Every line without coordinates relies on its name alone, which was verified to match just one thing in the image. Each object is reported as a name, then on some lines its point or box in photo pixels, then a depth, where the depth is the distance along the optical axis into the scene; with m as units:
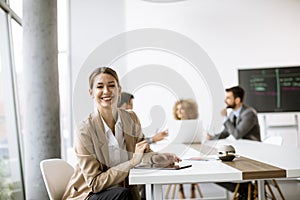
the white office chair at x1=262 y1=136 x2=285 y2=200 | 3.99
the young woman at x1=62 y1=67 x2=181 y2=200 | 1.99
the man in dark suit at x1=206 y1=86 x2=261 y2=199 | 4.50
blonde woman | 4.70
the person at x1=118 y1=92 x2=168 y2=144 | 3.92
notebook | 2.03
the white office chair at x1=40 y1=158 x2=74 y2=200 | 2.23
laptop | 3.77
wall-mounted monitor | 6.11
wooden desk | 1.80
